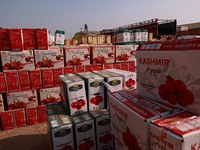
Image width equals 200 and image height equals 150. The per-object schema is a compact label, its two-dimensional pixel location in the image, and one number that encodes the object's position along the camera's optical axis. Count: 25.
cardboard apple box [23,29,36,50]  4.19
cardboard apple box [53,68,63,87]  4.61
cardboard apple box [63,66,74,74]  4.69
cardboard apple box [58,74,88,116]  2.43
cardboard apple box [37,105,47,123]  4.66
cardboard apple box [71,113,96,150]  2.29
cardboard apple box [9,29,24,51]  4.03
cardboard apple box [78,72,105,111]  2.56
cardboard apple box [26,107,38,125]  4.56
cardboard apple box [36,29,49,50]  4.28
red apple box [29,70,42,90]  4.42
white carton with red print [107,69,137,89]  2.78
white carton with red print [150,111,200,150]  1.01
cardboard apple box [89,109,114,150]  2.44
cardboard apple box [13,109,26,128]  4.42
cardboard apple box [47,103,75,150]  2.15
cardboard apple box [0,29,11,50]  4.07
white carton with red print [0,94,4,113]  4.27
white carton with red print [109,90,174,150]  1.32
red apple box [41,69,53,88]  4.52
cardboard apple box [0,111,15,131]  4.33
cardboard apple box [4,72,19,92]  4.22
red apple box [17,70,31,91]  4.32
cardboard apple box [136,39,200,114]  1.27
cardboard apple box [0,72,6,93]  4.18
